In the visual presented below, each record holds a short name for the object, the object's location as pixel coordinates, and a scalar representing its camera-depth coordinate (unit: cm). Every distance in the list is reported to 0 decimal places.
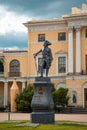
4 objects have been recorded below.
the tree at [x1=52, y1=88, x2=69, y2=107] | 5209
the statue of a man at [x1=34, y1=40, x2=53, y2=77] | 2561
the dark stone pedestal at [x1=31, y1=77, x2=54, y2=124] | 2462
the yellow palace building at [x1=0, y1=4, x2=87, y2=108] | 5694
